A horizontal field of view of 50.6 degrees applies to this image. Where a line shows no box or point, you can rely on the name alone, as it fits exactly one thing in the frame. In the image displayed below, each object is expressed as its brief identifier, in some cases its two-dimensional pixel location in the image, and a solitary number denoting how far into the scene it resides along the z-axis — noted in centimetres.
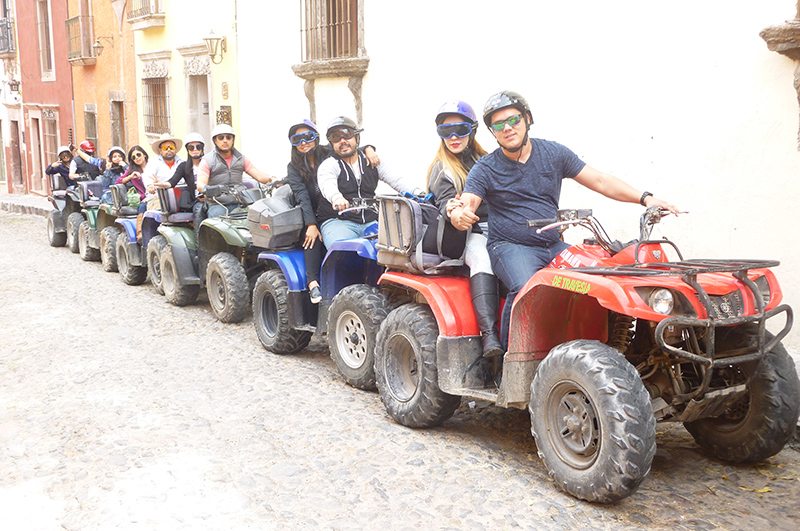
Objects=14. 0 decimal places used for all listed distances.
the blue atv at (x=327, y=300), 561
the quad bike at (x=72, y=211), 1233
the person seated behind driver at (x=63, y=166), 1392
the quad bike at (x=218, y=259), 778
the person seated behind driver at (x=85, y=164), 1400
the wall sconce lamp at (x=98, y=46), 2090
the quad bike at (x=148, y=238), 897
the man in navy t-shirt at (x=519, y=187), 433
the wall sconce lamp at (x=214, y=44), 1477
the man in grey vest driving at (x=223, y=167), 845
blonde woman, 450
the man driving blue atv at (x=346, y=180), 626
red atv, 349
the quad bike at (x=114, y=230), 1082
